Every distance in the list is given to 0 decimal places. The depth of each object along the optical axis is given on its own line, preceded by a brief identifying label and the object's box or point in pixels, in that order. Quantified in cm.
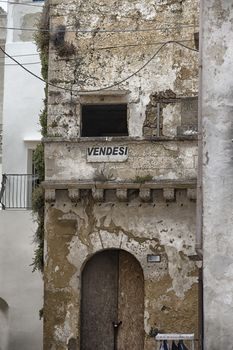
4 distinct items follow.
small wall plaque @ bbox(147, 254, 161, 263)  1616
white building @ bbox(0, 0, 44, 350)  1914
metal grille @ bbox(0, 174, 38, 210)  2078
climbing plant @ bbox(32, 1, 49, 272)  1730
